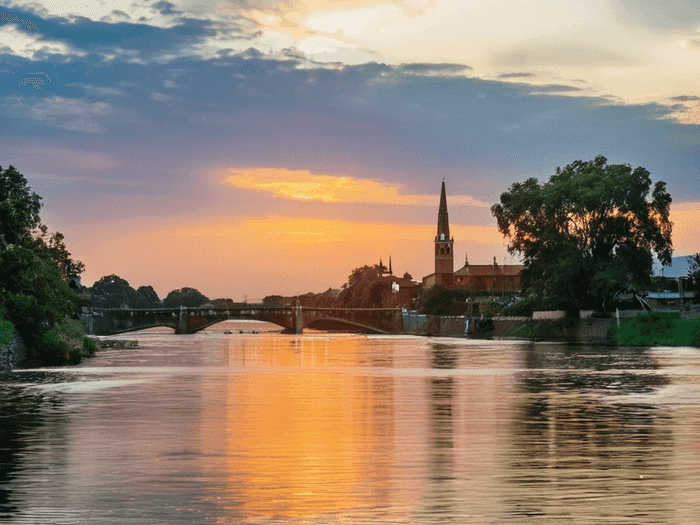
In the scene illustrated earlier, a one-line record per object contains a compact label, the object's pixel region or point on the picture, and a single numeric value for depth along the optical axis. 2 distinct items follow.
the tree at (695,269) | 138.75
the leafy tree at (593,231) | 130.12
